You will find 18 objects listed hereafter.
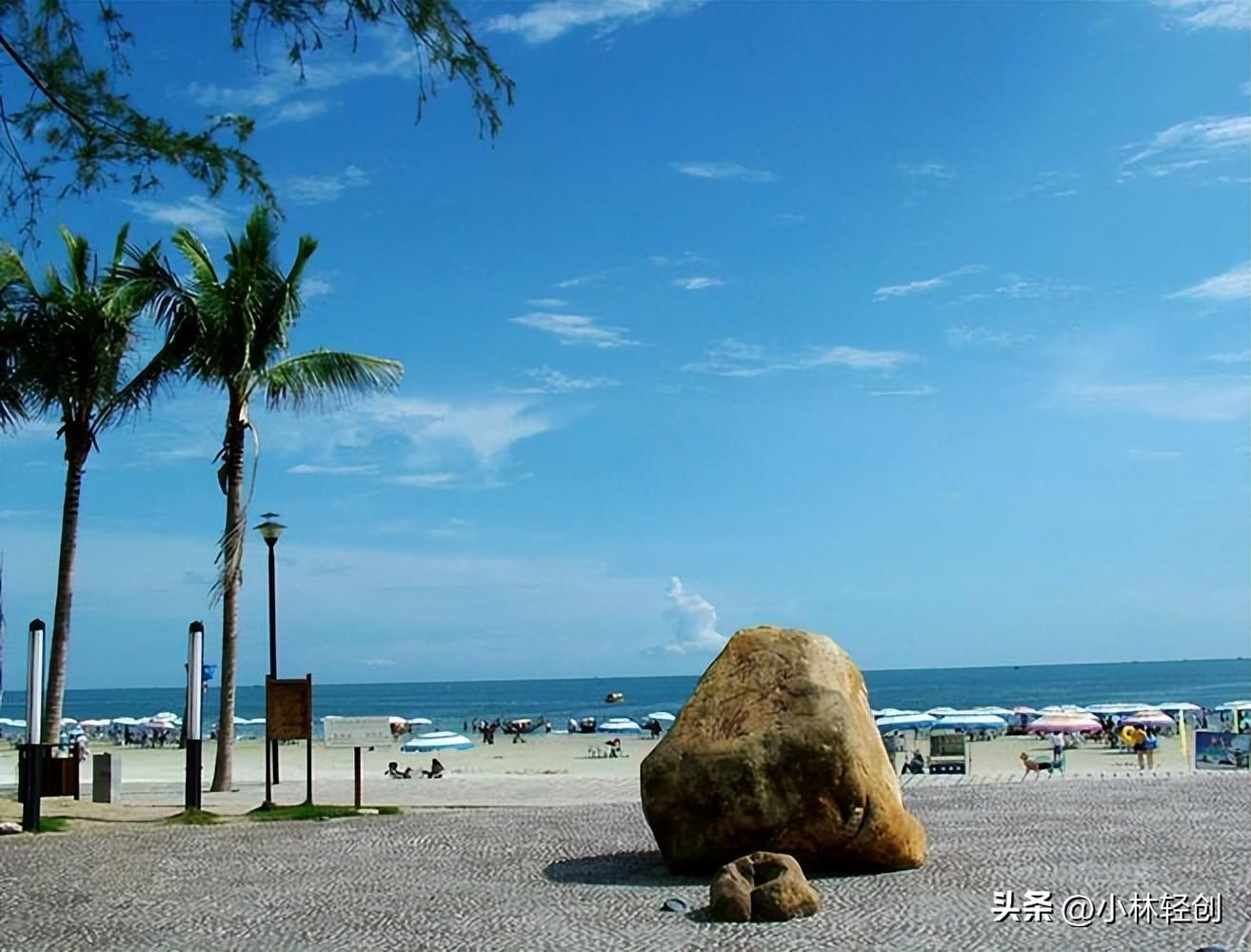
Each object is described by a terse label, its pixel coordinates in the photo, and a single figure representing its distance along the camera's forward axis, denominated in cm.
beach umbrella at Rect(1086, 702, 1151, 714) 6329
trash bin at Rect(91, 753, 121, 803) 2009
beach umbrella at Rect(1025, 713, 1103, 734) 4416
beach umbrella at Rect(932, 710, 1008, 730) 5288
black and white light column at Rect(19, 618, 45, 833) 1594
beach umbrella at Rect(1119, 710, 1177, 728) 5203
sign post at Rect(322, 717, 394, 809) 1789
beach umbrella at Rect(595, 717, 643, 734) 6656
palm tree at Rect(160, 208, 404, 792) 2028
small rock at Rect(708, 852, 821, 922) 922
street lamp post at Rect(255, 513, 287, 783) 2181
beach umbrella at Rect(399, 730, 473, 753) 4888
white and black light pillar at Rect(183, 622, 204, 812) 1766
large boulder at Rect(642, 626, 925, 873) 1077
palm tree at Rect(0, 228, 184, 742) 1842
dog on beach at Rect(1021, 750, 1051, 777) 2809
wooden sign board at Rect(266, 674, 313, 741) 1738
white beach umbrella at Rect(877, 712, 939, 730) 5175
